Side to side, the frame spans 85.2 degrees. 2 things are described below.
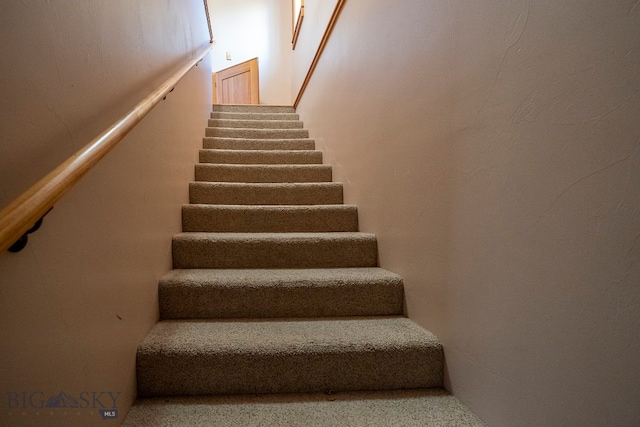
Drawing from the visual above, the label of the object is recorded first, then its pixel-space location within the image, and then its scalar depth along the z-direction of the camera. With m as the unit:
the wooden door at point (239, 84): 5.80
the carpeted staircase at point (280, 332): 1.06
